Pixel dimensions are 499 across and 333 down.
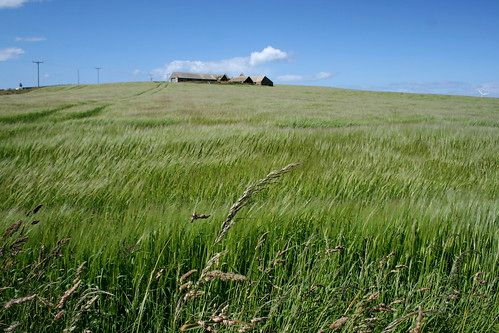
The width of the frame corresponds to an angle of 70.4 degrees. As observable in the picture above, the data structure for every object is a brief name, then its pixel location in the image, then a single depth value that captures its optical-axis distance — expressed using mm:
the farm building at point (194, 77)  114625
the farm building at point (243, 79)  109000
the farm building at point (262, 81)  108500
